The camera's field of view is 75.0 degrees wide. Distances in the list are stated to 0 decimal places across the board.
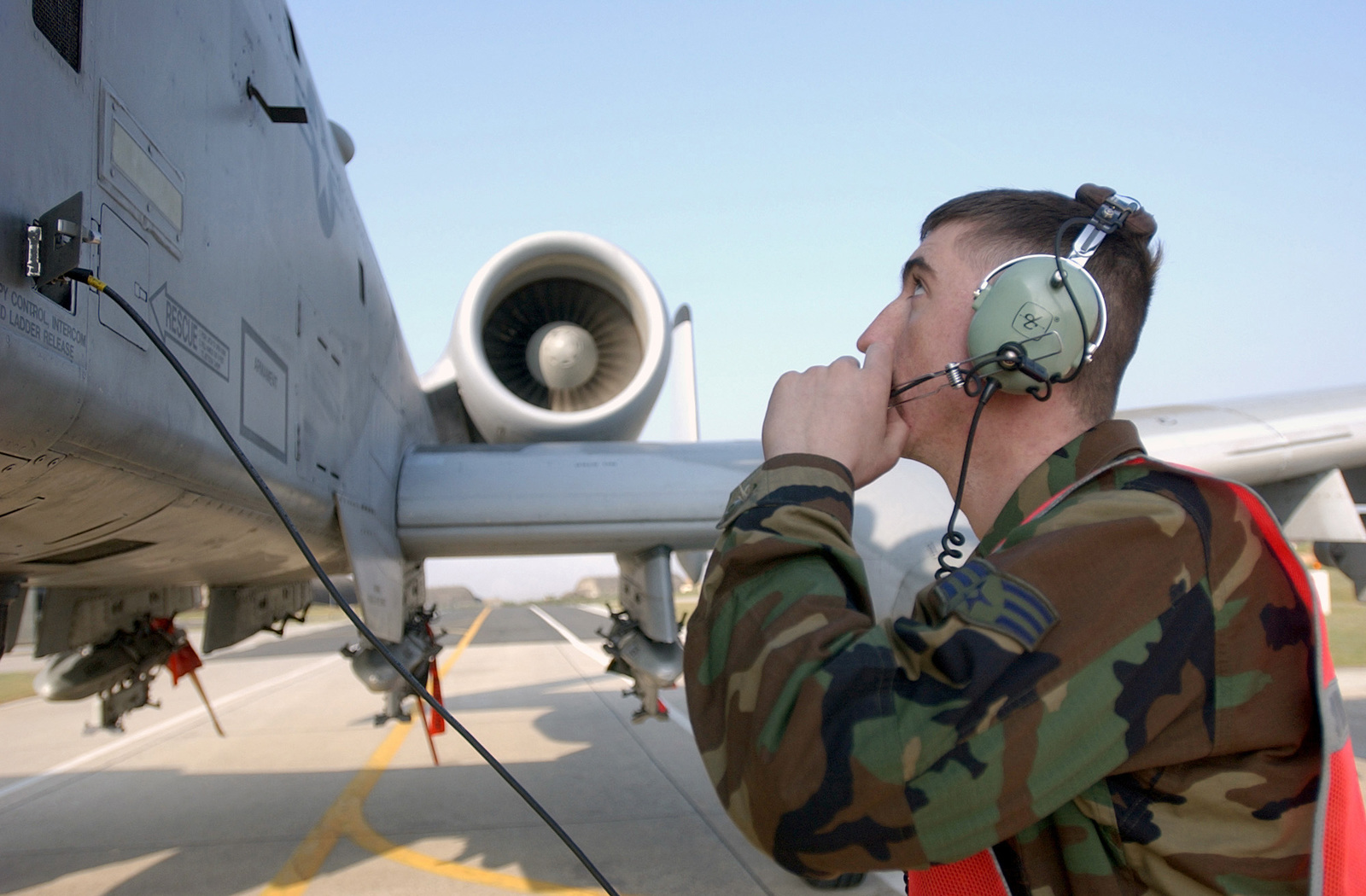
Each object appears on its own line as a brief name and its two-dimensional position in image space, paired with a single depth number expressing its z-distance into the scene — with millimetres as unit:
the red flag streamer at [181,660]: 5945
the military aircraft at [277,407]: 1504
